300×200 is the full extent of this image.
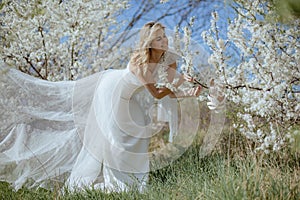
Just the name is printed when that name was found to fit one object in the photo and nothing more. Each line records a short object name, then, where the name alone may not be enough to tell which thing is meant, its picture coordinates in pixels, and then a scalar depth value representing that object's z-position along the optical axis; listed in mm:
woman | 4074
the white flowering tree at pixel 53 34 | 5129
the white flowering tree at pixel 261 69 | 3385
